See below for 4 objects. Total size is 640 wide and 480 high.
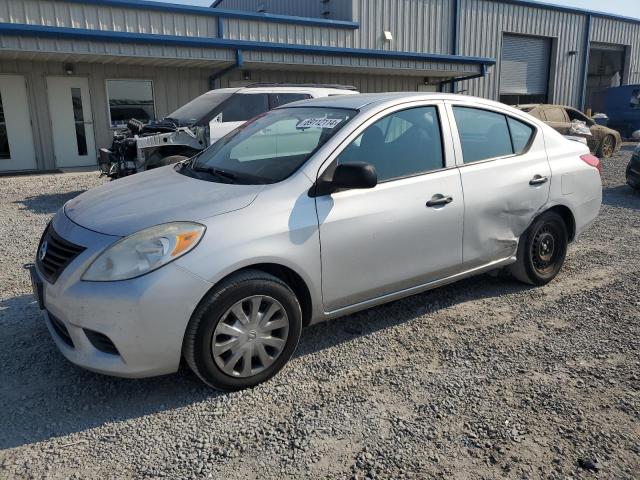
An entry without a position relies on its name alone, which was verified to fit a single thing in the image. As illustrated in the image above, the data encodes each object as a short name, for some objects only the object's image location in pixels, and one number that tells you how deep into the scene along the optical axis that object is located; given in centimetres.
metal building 1274
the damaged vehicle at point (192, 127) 895
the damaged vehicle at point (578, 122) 1422
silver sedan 289
